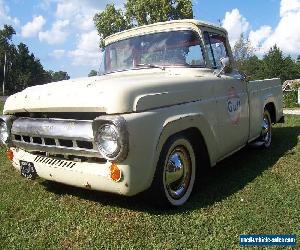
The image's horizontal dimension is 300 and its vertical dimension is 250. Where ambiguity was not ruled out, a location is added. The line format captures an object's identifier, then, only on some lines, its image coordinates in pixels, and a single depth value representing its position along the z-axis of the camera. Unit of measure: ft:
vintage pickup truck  10.92
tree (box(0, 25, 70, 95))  272.92
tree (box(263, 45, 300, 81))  203.51
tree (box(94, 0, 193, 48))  137.49
